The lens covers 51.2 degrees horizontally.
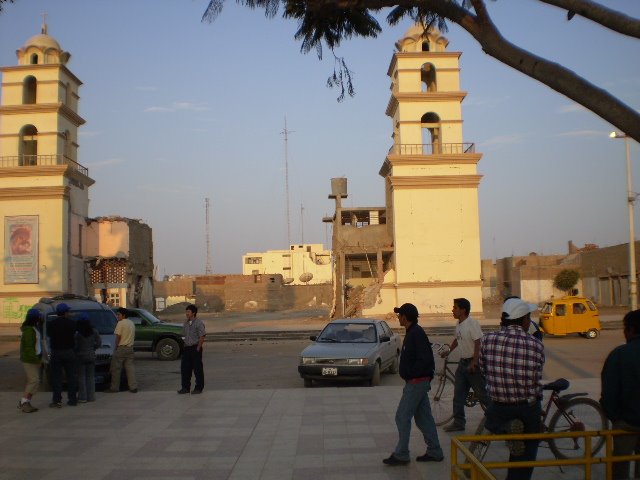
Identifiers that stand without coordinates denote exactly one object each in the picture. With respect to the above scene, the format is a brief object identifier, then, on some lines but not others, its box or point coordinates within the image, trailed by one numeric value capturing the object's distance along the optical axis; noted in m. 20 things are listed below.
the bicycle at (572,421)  7.30
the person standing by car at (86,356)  11.99
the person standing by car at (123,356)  13.28
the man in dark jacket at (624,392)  5.46
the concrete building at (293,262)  107.00
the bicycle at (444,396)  9.46
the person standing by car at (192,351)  12.91
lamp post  30.40
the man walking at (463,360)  8.81
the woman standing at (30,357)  11.28
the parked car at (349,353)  13.62
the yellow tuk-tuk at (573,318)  25.88
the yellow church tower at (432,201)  38.47
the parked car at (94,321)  14.18
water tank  43.81
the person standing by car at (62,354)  11.59
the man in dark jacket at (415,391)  7.41
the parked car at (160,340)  20.88
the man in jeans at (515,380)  5.77
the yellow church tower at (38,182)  38.91
